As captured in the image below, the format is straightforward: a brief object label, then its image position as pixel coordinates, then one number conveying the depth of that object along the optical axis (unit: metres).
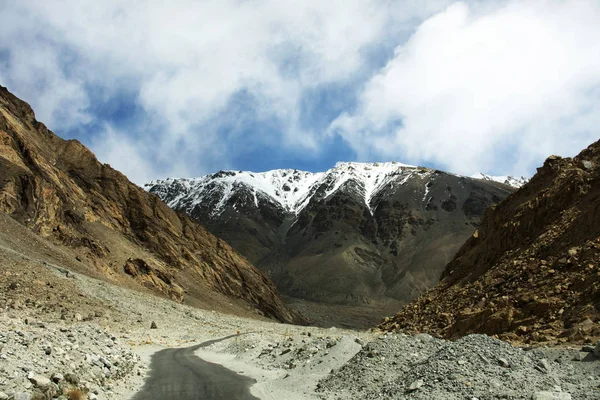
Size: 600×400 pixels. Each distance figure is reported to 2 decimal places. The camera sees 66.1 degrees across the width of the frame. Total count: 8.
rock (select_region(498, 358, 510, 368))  12.73
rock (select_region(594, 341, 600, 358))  13.00
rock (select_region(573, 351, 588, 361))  13.29
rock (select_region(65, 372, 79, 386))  12.33
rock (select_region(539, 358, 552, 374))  12.58
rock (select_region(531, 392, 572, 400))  10.86
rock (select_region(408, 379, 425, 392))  12.73
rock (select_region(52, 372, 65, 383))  11.77
